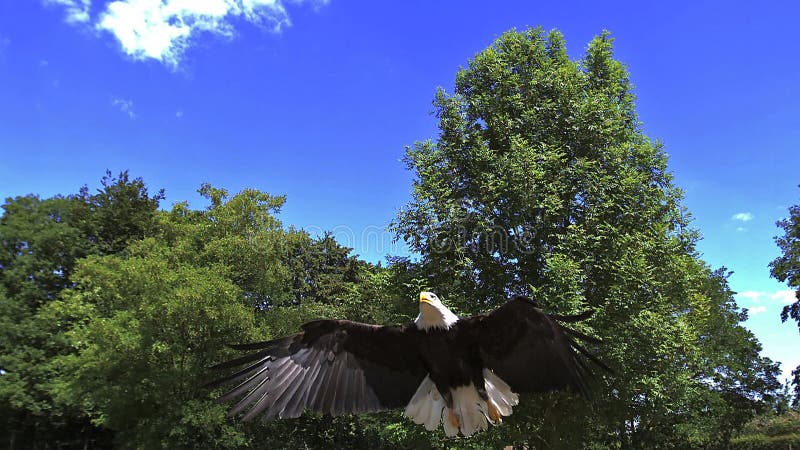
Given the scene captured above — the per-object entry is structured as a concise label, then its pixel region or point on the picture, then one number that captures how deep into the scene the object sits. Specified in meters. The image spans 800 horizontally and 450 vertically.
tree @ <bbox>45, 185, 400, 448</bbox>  17.66
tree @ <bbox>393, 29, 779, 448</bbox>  10.91
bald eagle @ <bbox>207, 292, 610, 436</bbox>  5.89
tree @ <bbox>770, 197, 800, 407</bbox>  19.56
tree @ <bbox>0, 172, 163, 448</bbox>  24.61
